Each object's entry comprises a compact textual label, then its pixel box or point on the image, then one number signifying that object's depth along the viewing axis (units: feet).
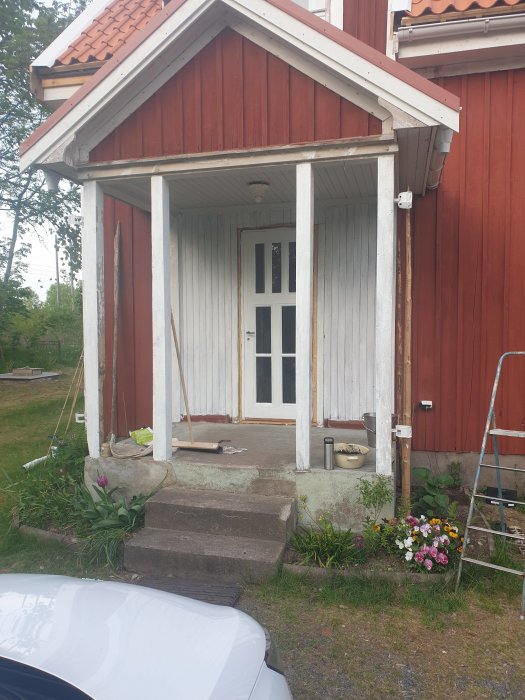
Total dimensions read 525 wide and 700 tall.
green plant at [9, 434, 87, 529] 15.56
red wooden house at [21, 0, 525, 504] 13.70
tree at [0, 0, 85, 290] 49.39
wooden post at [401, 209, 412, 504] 14.33
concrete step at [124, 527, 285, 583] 12.31
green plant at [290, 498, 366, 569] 12.64
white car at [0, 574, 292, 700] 4.86
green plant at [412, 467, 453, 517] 15.12
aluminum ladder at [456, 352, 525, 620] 11.01
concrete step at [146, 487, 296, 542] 13.29
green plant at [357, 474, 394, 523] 13.47
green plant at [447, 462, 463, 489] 18.17
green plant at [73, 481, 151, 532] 14.33
